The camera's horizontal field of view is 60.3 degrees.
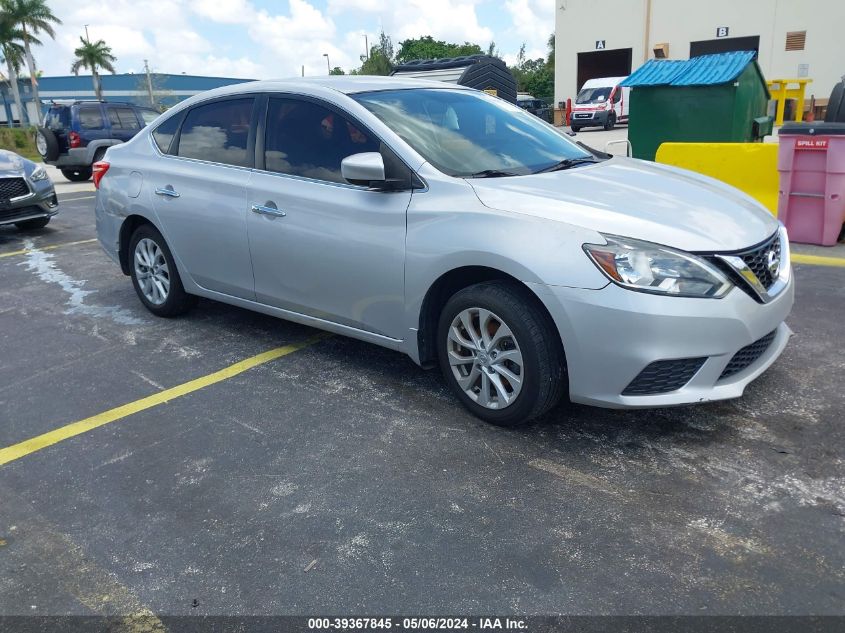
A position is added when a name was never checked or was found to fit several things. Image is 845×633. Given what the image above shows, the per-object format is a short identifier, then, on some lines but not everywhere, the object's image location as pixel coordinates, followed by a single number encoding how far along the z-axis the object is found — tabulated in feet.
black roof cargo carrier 51.19
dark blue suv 52.54
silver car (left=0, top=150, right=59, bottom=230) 28.99
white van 92.27
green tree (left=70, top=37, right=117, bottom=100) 200.34
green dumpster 33.45
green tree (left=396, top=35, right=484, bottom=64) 253.65
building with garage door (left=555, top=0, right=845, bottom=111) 100.48
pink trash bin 22.13
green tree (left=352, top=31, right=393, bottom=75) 188.46
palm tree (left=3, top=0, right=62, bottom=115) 164.45
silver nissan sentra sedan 10.03
